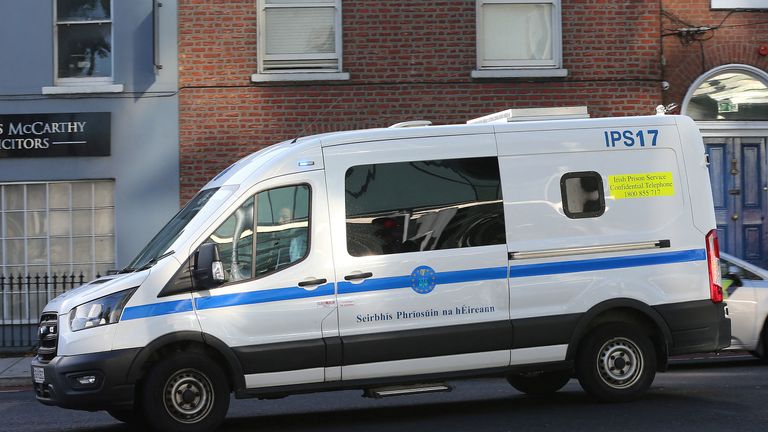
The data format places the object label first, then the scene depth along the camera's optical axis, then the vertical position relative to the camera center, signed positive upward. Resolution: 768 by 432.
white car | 12.97 -1.15
